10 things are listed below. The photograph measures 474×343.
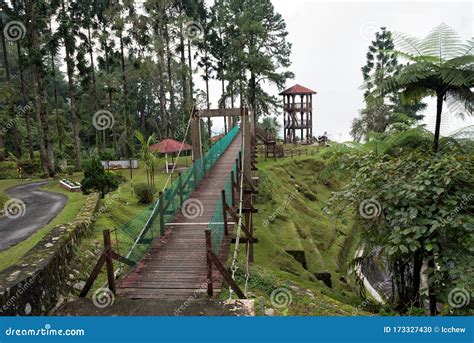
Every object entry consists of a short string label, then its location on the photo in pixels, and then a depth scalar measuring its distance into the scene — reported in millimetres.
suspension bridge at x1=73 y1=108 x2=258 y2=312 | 6484
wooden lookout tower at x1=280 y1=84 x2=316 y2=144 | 37219
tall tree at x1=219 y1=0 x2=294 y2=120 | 30062
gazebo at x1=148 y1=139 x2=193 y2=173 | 22594
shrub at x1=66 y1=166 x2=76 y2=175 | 23858
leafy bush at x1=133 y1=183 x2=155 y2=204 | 15898
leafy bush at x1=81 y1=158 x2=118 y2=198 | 15172
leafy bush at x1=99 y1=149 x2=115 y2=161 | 27259
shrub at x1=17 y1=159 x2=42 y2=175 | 24656
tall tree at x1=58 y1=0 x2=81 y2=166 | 21812
